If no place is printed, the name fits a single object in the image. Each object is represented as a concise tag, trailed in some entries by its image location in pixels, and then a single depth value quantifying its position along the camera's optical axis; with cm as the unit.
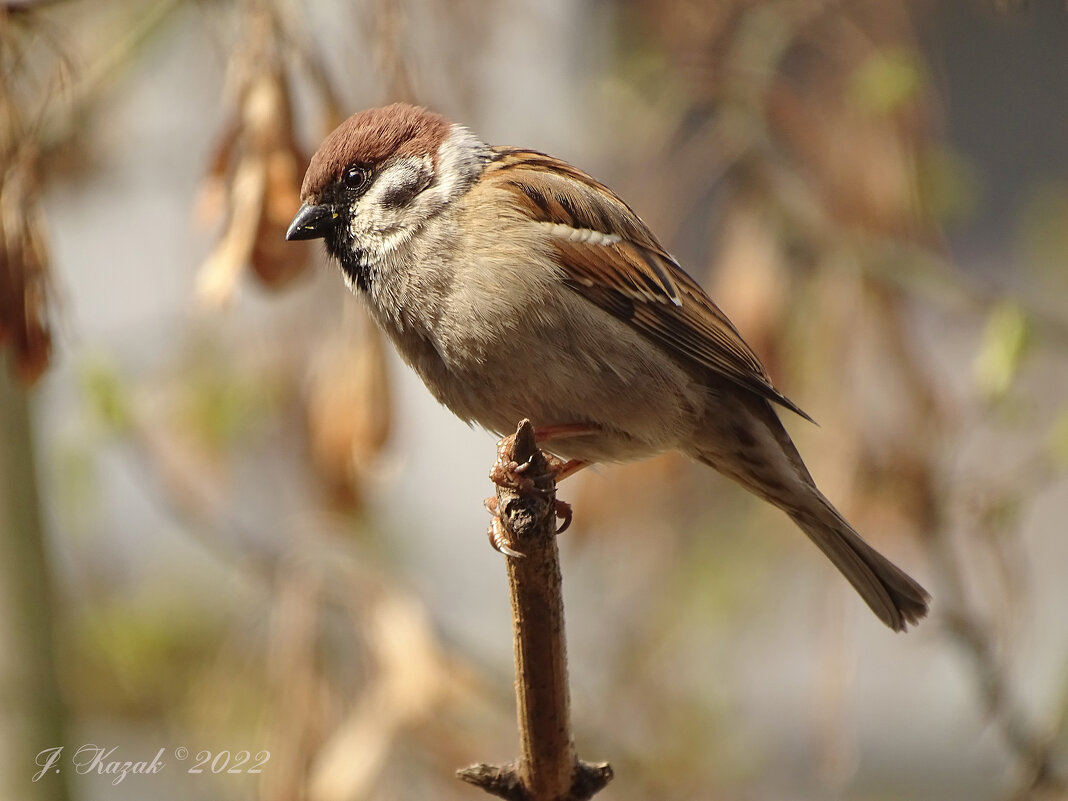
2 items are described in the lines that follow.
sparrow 452
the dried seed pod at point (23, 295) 429
